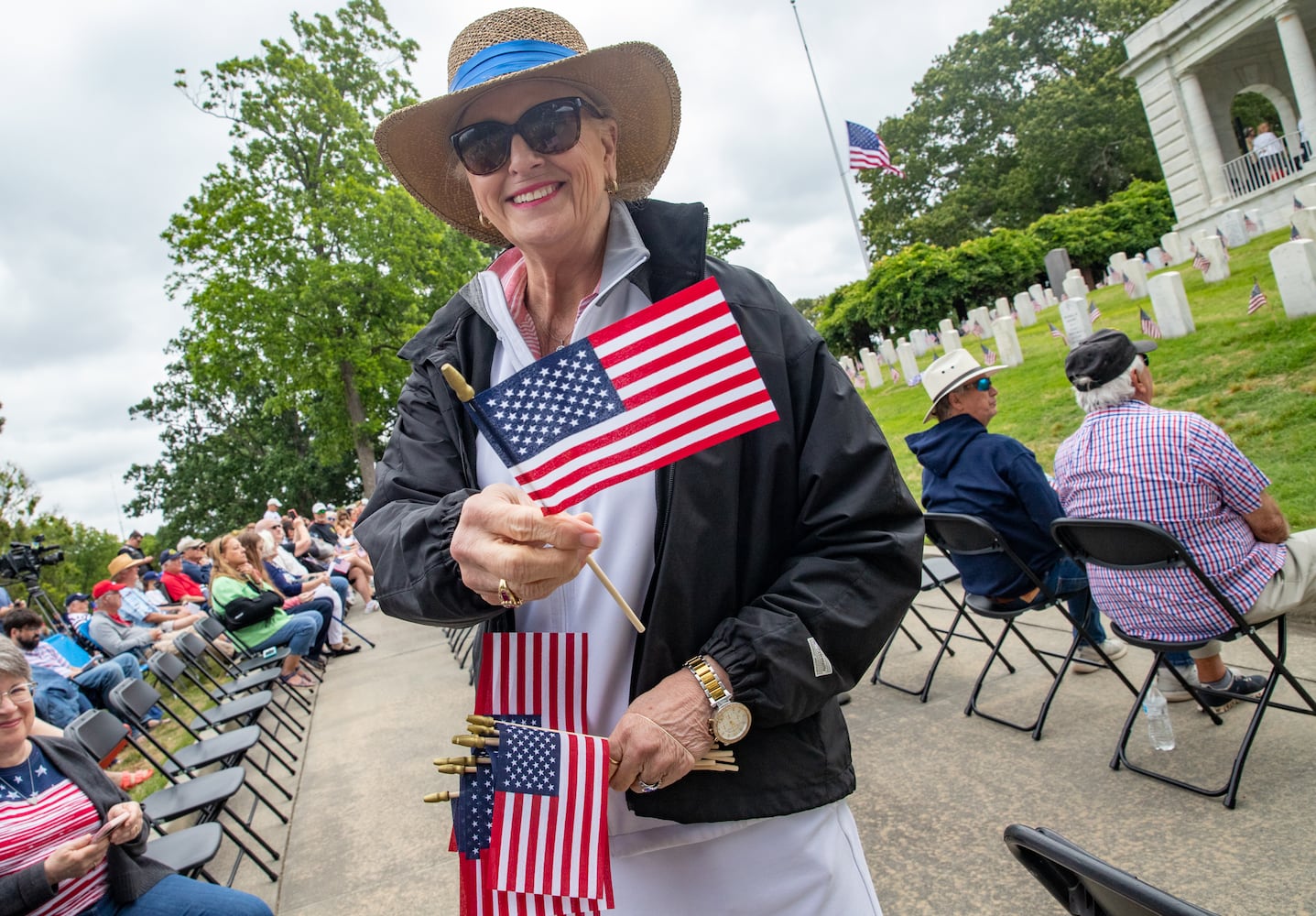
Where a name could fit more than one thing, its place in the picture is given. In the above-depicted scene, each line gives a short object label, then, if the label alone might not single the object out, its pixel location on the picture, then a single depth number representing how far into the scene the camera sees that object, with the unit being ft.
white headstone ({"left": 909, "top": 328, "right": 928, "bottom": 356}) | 69.72
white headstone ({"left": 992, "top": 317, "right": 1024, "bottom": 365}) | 45.65
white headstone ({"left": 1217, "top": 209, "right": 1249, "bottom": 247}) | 62.69
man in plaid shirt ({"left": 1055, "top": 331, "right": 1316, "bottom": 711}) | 10.87
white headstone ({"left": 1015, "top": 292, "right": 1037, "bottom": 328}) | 63.62
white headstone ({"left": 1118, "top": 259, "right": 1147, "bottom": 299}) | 51.16
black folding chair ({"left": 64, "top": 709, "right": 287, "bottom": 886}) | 14.29
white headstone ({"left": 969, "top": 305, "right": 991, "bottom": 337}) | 64.49
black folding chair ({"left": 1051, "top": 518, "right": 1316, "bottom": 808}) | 10.21
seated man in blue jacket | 14.03
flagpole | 92.53
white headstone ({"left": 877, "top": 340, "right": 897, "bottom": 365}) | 72.69
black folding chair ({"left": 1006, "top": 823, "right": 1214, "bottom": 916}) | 2.80
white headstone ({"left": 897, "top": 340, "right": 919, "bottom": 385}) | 58.75
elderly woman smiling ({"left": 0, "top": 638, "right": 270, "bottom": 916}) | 9.86
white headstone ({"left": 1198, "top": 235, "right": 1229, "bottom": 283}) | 42.88
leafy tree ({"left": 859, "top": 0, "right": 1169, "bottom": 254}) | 134.00
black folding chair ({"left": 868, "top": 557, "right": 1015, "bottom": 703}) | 15.29
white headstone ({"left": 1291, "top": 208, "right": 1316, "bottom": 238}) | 44.36
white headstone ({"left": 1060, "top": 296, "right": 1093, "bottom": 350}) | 39.81
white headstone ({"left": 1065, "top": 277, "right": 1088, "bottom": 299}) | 52.70
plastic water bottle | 11.65
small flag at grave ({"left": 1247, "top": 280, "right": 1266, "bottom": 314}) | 31.73
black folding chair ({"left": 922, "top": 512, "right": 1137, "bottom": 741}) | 12.95
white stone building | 65.92
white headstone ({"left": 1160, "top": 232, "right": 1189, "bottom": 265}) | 63.93
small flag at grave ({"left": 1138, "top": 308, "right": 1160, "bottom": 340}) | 34.37
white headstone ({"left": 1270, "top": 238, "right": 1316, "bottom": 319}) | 28.22
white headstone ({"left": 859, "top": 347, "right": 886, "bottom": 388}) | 64.64
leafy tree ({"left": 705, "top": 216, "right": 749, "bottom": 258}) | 96.68
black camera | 41.96
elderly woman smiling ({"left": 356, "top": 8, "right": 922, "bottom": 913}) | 3.95
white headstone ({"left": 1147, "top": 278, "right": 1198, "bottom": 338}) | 33.24
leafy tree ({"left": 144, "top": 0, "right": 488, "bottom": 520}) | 74.54
